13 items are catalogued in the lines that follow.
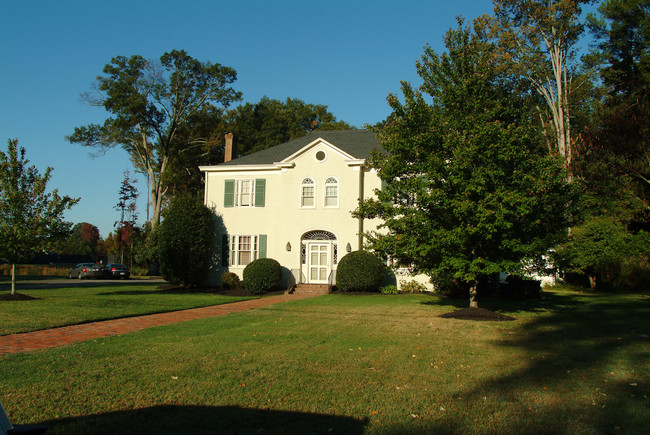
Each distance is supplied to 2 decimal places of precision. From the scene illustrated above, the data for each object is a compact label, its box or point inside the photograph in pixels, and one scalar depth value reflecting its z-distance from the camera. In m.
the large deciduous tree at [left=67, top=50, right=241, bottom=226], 32.84
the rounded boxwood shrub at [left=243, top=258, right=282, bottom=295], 22.09
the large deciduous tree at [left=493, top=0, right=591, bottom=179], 28.23
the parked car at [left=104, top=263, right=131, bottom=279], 38.41
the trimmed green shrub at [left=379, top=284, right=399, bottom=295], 16.29
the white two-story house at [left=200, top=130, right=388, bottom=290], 23.42
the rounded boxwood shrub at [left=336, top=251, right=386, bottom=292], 21.09
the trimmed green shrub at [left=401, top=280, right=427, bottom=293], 22.38
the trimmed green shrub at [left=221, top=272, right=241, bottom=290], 24.08
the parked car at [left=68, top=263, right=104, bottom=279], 38.06
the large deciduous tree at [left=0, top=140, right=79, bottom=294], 17.05
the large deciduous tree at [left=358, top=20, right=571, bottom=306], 12.27
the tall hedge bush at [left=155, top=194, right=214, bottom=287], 24.09
